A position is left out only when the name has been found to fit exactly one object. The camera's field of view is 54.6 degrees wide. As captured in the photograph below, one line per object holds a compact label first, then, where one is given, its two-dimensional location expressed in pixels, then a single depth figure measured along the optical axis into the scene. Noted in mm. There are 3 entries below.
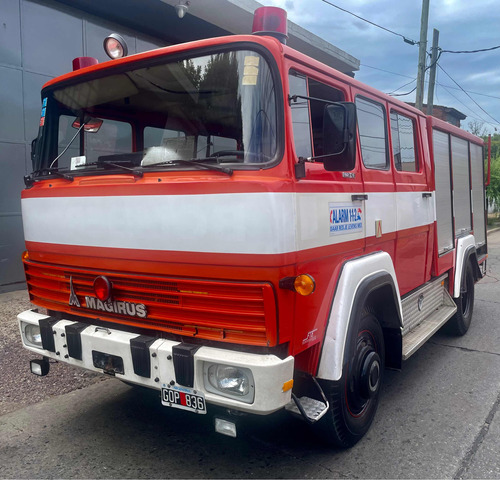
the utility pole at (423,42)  14180
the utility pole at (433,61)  15664
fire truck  2439
